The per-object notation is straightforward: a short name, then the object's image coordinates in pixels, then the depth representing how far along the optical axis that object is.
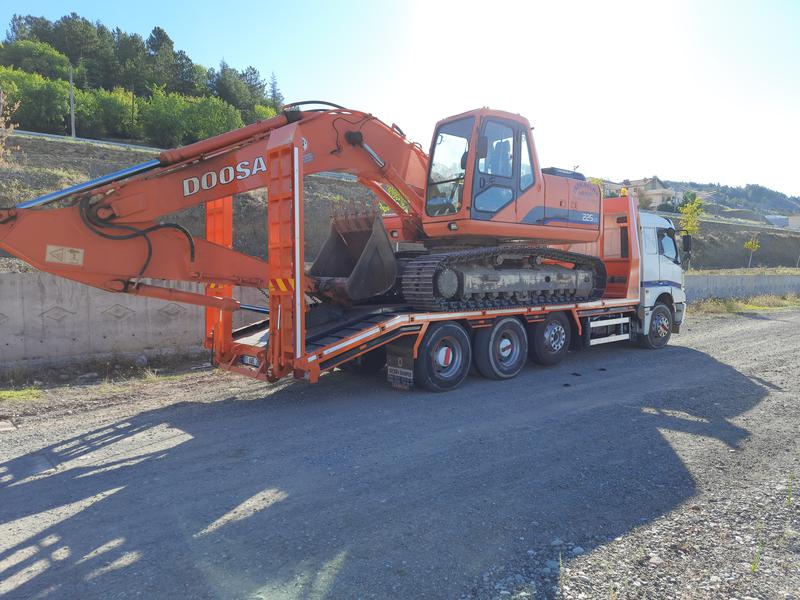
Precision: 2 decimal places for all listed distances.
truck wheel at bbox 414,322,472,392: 7.76
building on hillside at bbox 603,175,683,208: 58.83
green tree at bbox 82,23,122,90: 69.94
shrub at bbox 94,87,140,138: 48.06
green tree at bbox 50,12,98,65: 74.25
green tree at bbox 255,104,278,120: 72.67
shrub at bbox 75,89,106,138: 45.88
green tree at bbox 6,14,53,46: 77.31
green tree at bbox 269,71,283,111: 97.50
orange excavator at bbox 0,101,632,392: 6.56
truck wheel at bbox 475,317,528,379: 8.52
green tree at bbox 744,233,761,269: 33.28
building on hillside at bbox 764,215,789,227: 96.76
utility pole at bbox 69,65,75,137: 41.34
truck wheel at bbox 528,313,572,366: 9.48
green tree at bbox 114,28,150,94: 70.56
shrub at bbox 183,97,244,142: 49.69
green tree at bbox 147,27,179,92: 72.94
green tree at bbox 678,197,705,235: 32.41
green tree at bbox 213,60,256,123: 80.31
